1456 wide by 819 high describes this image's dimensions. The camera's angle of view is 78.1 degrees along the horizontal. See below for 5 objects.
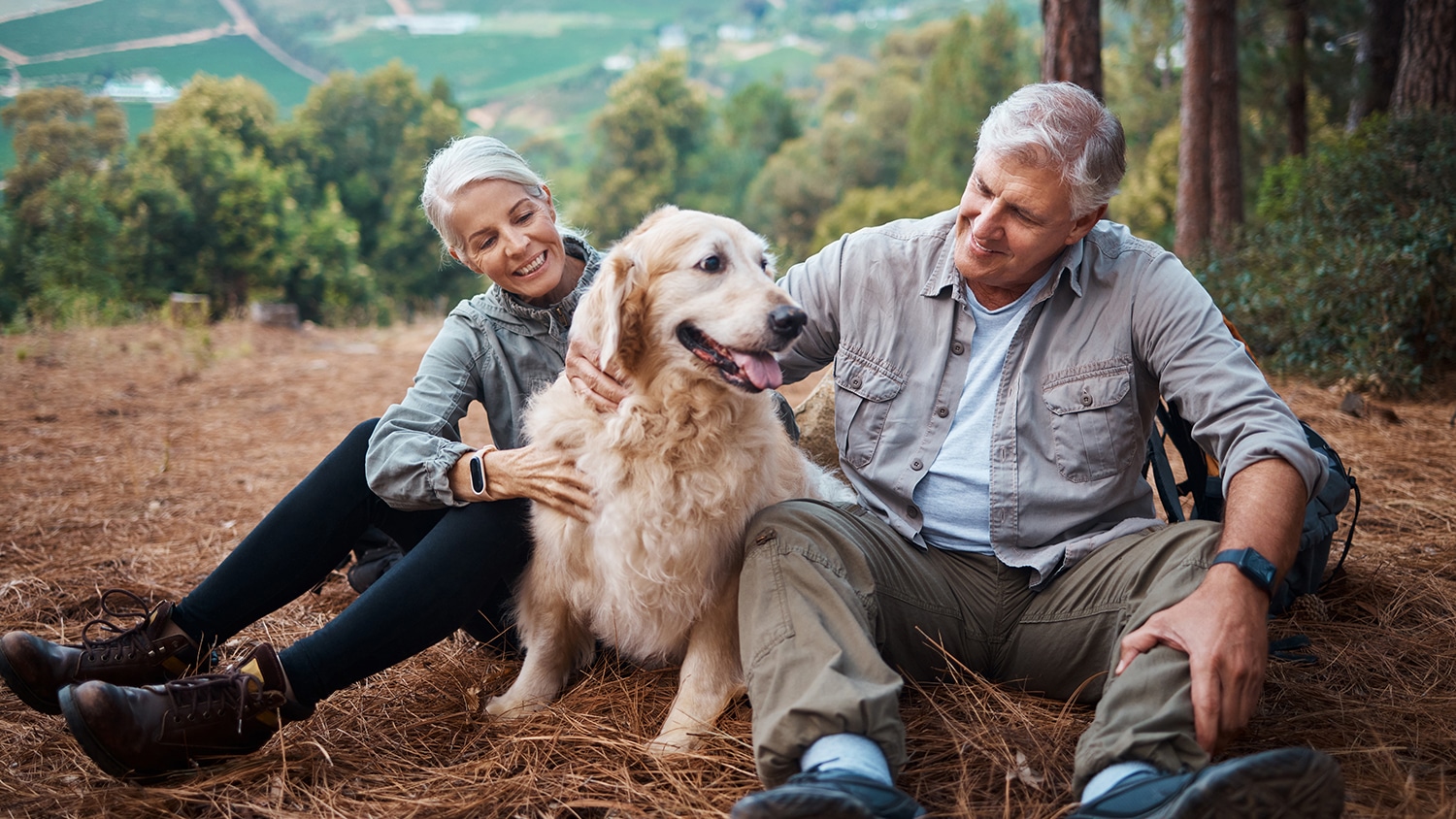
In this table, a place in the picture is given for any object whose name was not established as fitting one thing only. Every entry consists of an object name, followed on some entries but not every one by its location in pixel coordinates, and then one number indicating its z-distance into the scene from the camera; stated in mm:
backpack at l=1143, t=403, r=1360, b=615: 2586
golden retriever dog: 2316
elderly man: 1855
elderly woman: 2135
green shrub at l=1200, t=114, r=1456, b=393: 6270
